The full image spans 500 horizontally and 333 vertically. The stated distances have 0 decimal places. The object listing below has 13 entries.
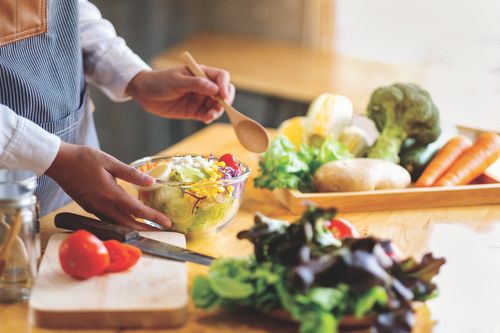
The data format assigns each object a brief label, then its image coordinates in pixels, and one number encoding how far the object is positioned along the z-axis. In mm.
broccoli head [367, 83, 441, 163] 1683
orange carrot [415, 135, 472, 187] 1644
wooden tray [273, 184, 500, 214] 1553
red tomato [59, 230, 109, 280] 1240
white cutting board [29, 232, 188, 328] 1192
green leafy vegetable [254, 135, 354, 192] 1579
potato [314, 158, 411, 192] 1576
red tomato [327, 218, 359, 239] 1324
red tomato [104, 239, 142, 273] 1271
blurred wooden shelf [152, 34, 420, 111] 2628
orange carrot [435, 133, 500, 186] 1646
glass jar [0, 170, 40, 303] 1223
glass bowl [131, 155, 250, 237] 1395
